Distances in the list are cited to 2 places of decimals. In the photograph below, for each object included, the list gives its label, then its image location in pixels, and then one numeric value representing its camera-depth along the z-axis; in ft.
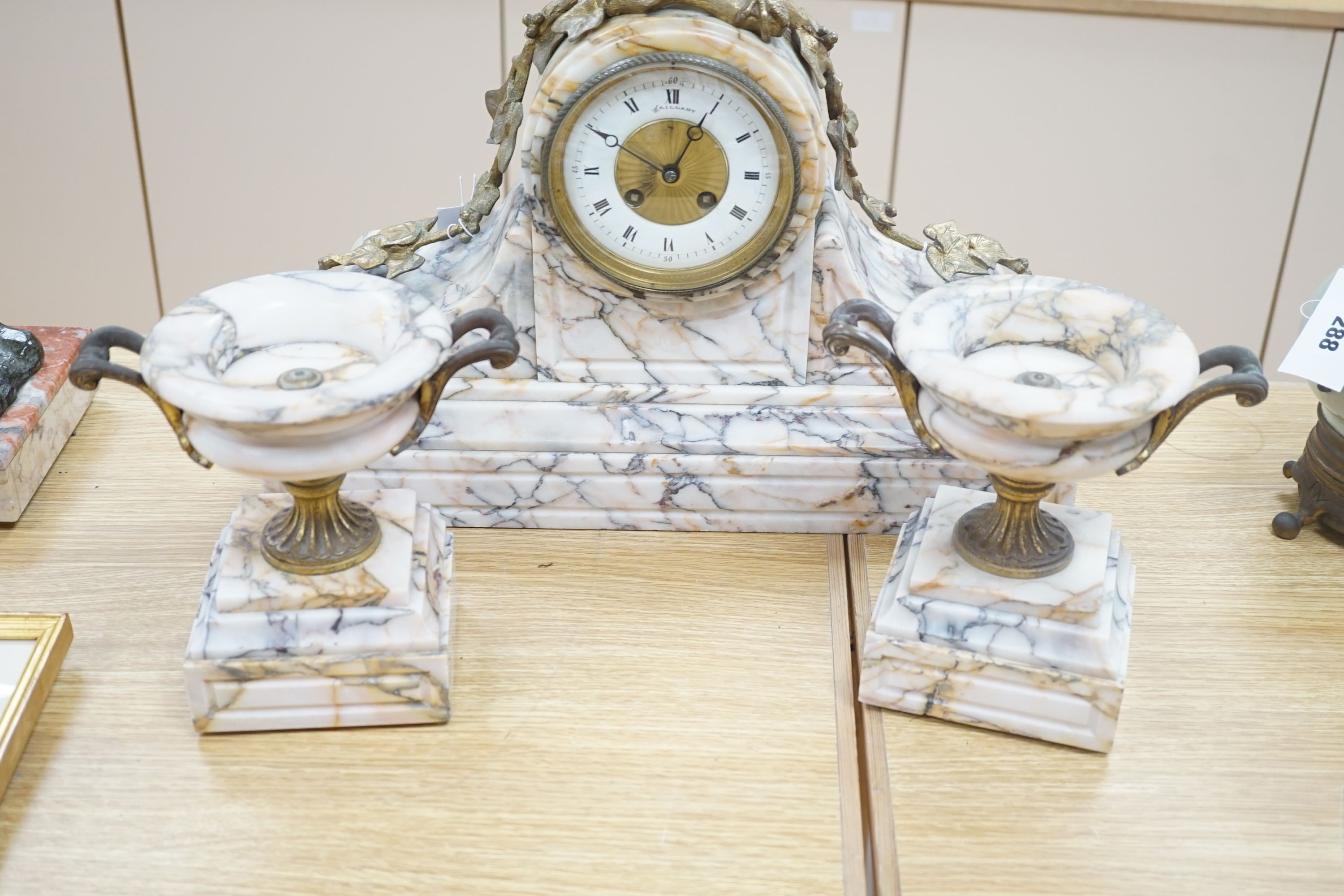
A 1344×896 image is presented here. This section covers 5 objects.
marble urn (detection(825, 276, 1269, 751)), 4.01
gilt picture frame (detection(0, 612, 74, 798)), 4.09
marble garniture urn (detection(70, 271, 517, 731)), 3.98
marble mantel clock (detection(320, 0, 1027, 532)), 4.71
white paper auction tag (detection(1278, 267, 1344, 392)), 4.97
